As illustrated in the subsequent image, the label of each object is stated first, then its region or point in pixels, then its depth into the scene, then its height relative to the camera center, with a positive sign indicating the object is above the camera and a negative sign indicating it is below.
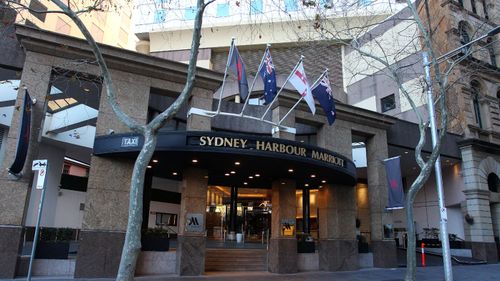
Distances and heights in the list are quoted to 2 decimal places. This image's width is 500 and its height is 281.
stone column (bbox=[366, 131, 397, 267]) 19.53 +1.75
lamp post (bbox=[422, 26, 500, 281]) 14.10 +2.08
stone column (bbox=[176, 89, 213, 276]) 14.80 +1.03
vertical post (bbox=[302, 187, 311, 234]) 26.03 +1.48
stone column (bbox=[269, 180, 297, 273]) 16.64 -0.03
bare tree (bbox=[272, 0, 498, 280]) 12.89 +8.93
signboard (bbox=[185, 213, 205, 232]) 15.06 +0.25
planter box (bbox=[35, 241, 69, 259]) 13.44 -0.89
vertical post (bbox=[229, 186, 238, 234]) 26.25 +1.39
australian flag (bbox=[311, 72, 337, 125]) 16.05 +5.87
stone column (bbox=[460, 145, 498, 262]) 24.33 +1.89
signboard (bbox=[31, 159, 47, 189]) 9.71 +1.47
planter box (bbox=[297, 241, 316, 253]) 17.72 -0.71
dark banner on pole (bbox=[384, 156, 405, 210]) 17.75 +2.37
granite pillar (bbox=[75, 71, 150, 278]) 13.55 +1.10
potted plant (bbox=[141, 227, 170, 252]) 14.95 -0.52
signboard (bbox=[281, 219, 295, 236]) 16.98 +0.21
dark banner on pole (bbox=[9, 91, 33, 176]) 12.66 +2.87
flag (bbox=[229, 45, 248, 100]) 13.63 +5.88
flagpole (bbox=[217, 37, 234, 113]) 13.57 +6.41
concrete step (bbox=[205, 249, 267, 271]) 16.94 -1.39
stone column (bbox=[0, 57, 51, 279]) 12.46 +1.66
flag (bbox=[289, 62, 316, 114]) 14.95 +5.93
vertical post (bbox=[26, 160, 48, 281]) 9.24 +0.55
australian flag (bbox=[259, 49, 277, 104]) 14.35 +5.96
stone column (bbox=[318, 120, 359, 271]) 18.00 +0.78
